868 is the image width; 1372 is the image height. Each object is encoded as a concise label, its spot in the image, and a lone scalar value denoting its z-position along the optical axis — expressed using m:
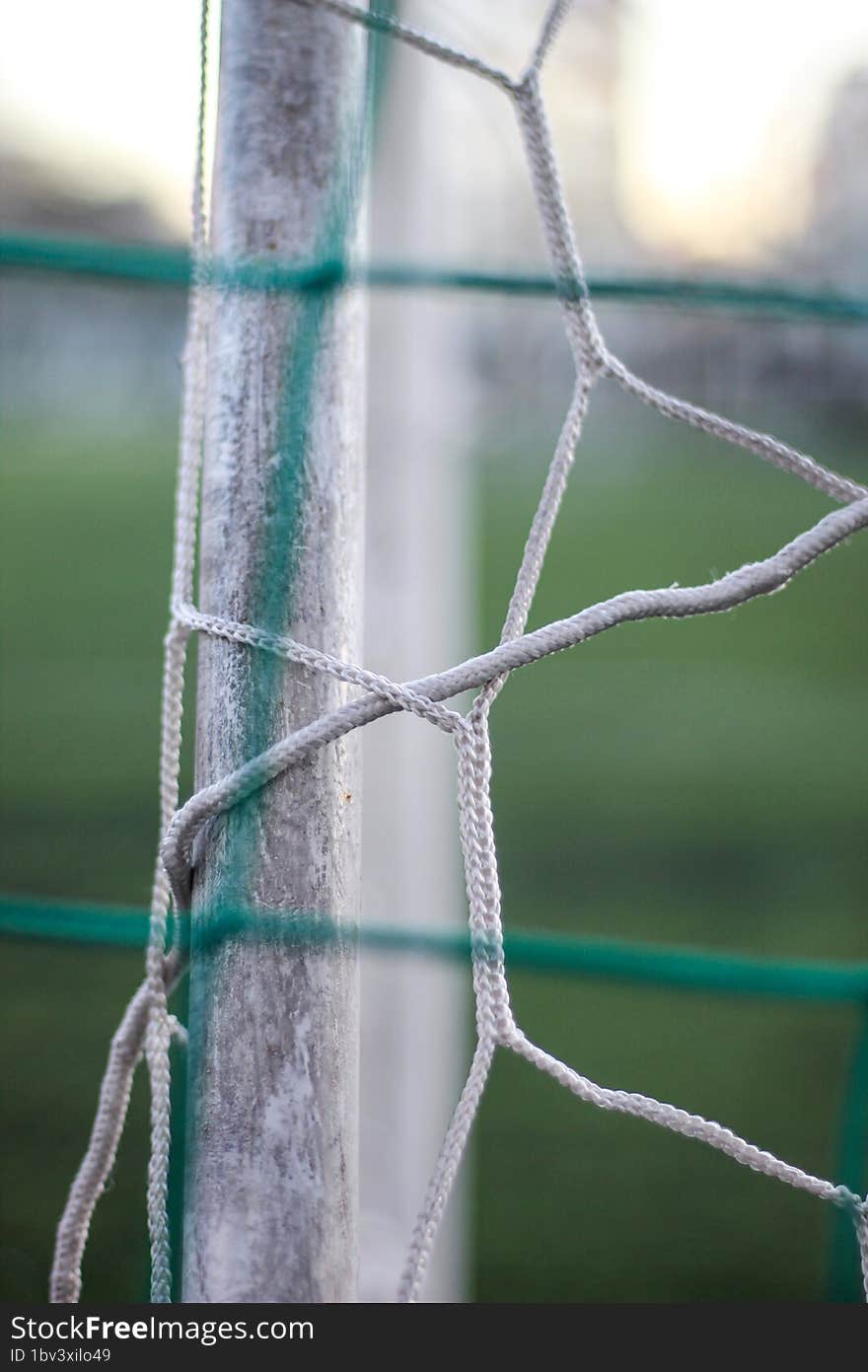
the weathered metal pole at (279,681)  0.74
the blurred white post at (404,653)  1.26
